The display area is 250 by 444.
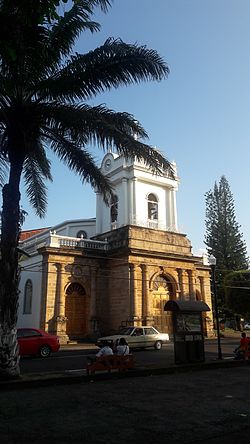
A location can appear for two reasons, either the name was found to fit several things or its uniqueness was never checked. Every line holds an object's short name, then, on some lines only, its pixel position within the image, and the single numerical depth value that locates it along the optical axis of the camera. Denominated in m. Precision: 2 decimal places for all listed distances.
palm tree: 10.64
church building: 29.67
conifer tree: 52.59
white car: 22.97
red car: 19.34
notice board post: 14.60
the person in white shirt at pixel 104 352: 12.18
